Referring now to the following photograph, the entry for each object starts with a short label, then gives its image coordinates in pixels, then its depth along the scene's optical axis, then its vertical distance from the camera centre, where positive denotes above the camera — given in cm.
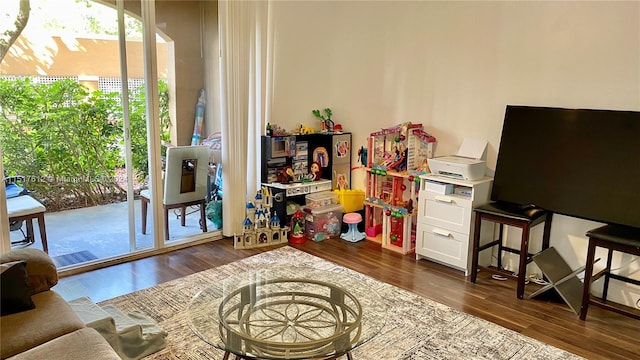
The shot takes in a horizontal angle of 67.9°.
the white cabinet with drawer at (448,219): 368 -80
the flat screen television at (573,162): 304 -28
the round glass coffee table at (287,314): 201 -96
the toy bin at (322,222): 456 -102
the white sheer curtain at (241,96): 423 +16
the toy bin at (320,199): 461 -81
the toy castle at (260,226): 432 -103
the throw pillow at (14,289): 204 -78
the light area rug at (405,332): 260 -127
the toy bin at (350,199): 480 -83
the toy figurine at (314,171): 480 -56
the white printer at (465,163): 369 -34
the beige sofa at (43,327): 185 -91
